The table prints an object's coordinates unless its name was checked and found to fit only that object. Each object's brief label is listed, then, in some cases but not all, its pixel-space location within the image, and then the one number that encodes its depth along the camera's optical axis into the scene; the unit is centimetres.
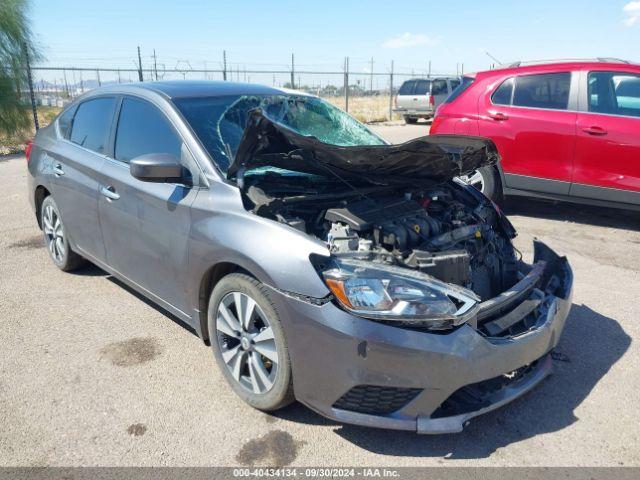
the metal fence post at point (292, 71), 2106
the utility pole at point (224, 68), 1934
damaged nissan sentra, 250
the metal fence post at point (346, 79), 2093
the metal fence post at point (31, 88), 1374
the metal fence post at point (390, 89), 2358
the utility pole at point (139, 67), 1661
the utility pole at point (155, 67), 1742
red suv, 607
